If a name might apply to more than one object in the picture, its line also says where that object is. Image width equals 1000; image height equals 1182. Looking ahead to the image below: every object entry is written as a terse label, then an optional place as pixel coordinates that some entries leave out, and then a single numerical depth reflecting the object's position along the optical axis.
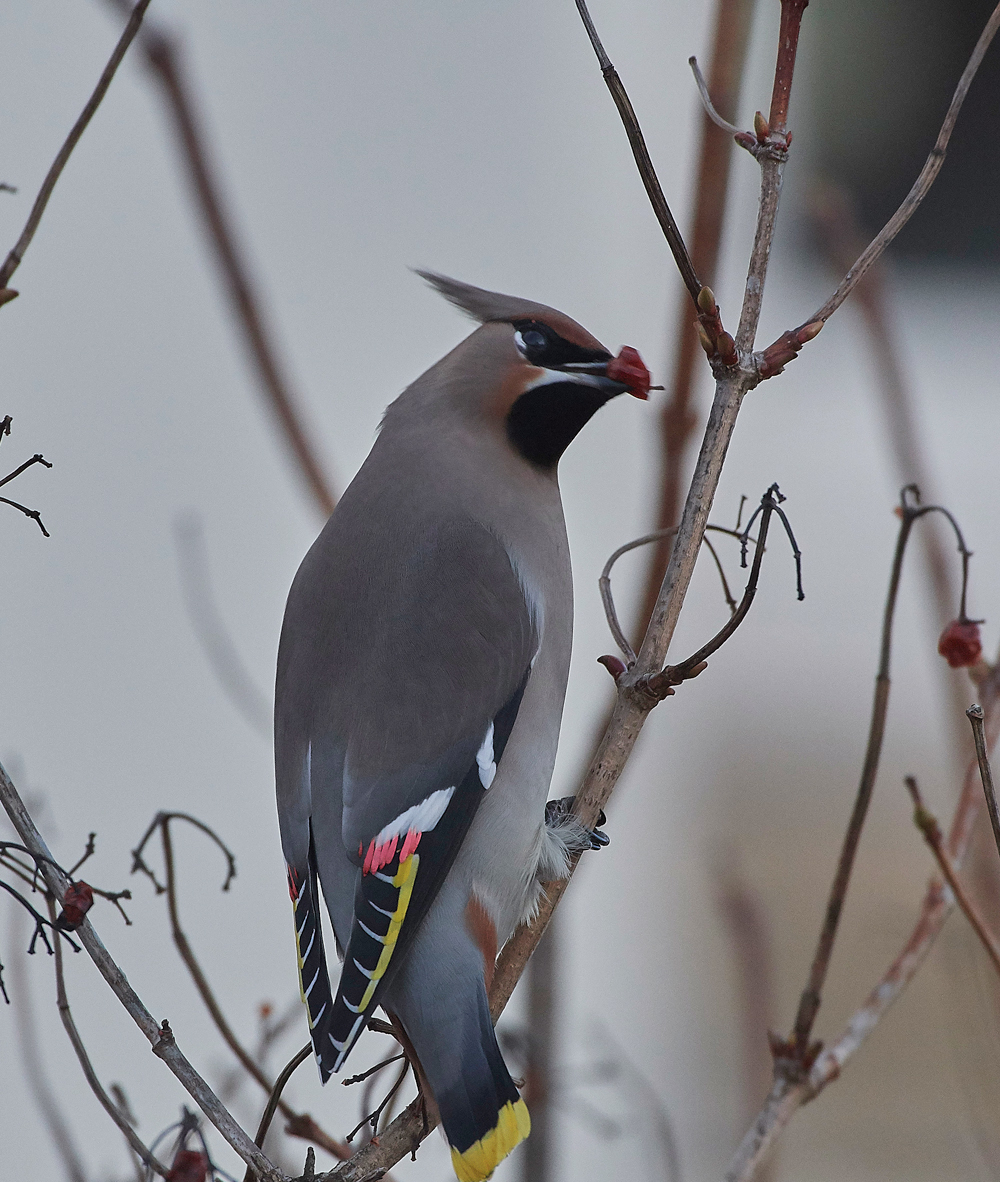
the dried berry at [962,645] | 3.92
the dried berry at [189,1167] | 3.88
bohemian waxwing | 3.92
